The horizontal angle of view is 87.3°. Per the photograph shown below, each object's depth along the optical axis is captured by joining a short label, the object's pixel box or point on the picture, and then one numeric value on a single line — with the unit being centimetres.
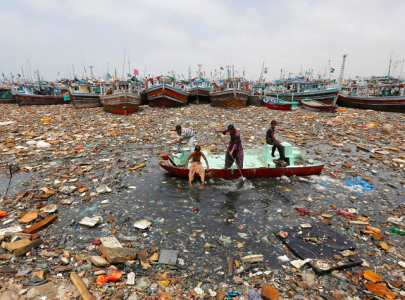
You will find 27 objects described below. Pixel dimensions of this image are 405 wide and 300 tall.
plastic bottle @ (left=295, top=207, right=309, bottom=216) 458
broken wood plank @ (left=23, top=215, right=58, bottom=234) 372
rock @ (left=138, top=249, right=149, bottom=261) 328
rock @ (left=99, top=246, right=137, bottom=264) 310
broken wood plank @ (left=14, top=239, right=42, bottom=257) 313
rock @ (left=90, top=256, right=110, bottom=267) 302
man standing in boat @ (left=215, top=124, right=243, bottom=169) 576
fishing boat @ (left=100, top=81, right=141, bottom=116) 1529
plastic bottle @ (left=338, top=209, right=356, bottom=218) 445
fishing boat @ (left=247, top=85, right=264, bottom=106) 2173
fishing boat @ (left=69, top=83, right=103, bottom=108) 1872
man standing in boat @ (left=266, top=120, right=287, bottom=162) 645
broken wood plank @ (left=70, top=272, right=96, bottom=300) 247
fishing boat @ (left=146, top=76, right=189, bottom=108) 1903
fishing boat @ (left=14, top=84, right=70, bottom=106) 2039
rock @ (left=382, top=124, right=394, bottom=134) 1040
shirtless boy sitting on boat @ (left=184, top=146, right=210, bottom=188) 564
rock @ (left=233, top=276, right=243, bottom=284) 290
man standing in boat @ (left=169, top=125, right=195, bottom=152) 607
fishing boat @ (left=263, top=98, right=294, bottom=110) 1793
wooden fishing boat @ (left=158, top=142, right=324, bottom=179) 595
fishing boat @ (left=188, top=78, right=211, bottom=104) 2381
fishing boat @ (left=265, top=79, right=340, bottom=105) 1948
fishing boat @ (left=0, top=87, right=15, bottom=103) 2322
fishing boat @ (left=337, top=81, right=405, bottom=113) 1588
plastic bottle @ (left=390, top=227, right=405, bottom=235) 391
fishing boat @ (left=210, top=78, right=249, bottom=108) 1925
